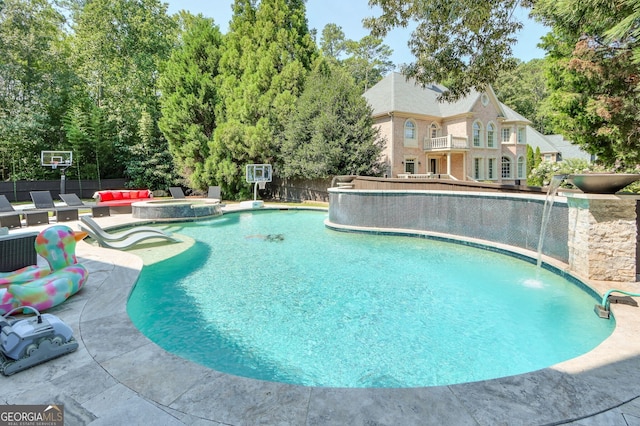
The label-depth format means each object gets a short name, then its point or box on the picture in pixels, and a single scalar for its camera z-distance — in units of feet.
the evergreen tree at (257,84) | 68.13
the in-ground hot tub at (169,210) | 42.32
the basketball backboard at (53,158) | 56.42
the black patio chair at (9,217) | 33.65
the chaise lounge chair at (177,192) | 57.08
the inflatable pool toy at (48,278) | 12.77
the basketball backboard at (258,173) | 59.16
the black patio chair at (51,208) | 39.62
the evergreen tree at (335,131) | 61.26
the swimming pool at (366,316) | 11.42
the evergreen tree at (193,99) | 72.54
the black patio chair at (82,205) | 43.32
